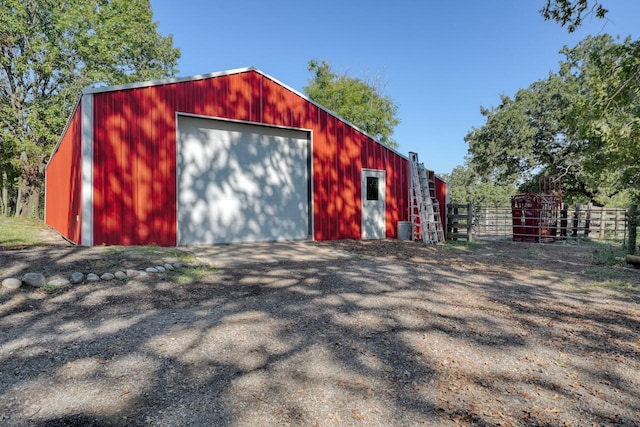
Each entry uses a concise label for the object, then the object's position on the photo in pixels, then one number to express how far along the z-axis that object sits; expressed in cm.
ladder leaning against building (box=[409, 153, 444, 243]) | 1162
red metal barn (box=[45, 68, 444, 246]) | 784
